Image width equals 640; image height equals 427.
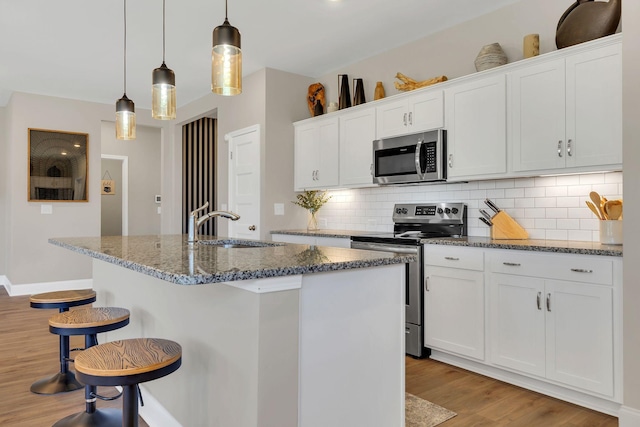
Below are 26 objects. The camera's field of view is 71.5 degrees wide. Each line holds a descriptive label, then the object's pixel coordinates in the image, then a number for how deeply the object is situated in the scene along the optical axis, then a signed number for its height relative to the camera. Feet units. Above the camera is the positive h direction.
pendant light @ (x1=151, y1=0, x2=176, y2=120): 8.02 +2.25
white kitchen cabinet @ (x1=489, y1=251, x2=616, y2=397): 7.92 -2.01
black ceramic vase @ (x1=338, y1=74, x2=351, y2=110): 15.05 +4.11
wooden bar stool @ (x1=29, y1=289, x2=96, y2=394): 9.05 -2.79
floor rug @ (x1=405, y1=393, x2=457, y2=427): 7.76 -3.62
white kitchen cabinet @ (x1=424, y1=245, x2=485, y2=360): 9.85 -2.00
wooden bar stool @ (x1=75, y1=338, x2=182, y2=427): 4.96 -1.72
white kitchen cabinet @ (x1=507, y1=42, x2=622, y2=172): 8.58 +2.13
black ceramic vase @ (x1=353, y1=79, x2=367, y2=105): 14.69 +4.00
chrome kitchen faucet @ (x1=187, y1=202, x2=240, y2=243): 9.25 -0.10
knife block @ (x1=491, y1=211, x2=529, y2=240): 10.66 -0.34
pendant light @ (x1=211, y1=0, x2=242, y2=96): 6.41 +2.30
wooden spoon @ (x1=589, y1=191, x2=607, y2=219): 9.10 +0.29
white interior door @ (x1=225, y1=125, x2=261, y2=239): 16.52 +1.36
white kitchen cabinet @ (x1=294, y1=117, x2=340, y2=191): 15.11 +2.16
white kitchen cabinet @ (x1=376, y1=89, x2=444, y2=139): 11.85 +2.83
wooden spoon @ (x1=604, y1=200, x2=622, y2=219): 8.82 +0.10
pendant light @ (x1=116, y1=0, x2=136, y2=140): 9.79 +2.15
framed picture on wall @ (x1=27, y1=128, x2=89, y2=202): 19.75 +2.27
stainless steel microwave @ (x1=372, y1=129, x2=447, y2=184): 11.76 +1.58
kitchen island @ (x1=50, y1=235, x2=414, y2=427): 5.02 -1.55
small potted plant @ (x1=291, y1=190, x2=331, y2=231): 16.69 +0.52
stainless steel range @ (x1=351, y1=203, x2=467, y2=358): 11.03 -0.59
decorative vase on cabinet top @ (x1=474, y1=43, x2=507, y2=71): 10.79 +3.84
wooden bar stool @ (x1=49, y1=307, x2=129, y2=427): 7.34 -1.89
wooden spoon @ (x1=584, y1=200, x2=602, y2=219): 9.11 +0.10
